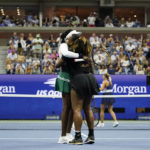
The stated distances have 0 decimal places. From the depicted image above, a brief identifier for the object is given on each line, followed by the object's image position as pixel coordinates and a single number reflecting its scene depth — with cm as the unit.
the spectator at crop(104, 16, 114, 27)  3523
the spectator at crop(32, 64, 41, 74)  2423
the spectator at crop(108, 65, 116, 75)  2278
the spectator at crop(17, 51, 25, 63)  2570
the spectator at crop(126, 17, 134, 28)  3596
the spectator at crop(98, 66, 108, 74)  2168
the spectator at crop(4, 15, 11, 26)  3500
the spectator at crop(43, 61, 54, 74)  2408
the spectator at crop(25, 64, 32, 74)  2374
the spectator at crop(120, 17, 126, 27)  3580
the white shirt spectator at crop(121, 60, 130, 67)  2539
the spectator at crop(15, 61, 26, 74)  2403
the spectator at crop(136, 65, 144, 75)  2378
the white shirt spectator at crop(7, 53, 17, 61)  2657
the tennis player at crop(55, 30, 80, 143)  959
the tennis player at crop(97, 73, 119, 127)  1717
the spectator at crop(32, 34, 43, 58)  2761
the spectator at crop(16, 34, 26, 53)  2762
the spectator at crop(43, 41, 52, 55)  2735
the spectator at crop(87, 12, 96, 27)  3538
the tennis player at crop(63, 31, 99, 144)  939
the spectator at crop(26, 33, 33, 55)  2788
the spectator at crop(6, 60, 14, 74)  2455
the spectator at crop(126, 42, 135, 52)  2862
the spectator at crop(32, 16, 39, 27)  3506
